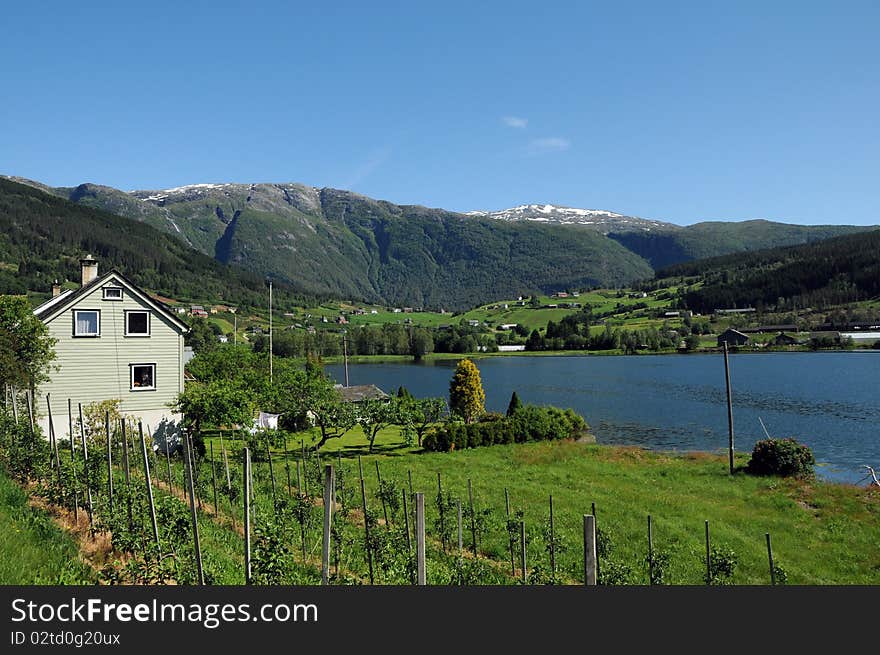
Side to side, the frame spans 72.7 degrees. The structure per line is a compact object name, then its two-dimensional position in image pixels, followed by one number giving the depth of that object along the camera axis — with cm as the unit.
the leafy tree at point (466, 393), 5369
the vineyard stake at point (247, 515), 854
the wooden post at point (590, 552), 797
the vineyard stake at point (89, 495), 1216
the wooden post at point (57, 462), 1369
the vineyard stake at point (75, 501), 1262
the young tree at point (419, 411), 3784
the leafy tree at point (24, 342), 2420
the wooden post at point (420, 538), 853
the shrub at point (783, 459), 2991
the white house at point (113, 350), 2817
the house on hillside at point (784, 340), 17575
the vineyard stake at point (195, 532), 851
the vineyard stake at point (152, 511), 969
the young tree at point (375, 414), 3734
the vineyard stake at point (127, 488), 1149
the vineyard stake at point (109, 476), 1228
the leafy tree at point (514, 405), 5081
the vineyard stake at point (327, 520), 836
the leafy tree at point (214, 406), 2931
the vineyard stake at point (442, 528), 1688
